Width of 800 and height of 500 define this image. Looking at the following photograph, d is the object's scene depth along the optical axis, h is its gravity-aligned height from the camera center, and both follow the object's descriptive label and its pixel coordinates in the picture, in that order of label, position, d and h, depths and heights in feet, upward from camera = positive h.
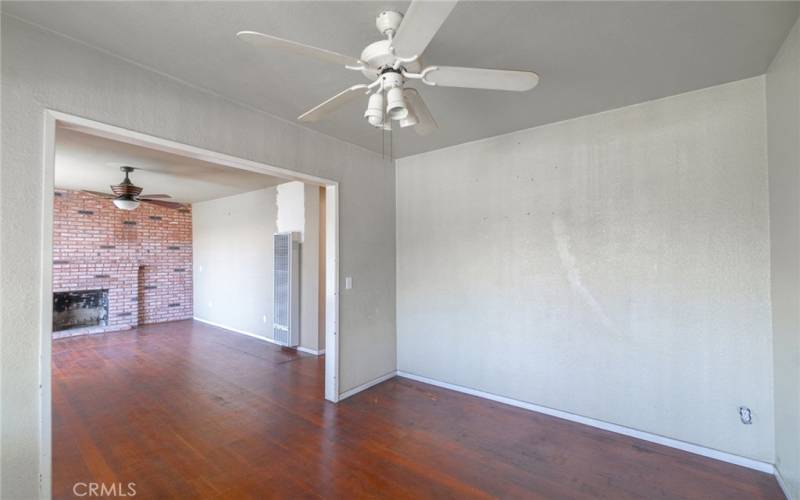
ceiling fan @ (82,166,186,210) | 15.50 +2.90
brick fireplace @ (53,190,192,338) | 20.39 -0.32
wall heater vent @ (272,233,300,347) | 17.37 -1.80
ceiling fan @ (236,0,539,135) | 4.23 +2.73
